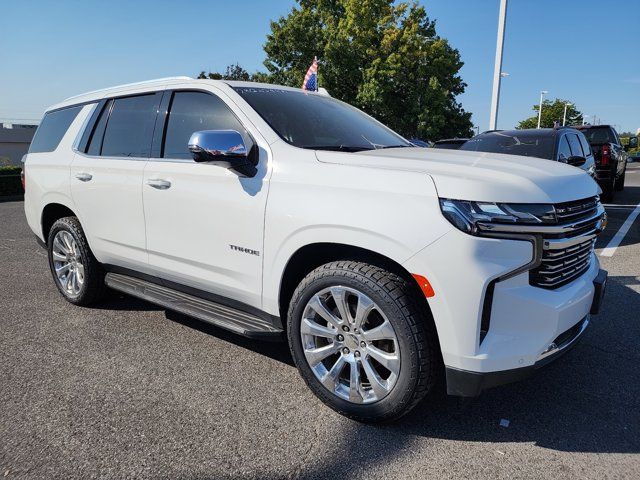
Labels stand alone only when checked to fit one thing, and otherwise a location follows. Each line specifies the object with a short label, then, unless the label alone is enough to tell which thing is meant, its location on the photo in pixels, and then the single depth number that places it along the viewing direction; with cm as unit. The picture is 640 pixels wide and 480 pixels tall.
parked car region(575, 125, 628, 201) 1097
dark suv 664
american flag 1039
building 5234
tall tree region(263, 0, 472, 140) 3028
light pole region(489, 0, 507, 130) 1352
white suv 220
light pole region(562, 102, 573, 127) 7266
